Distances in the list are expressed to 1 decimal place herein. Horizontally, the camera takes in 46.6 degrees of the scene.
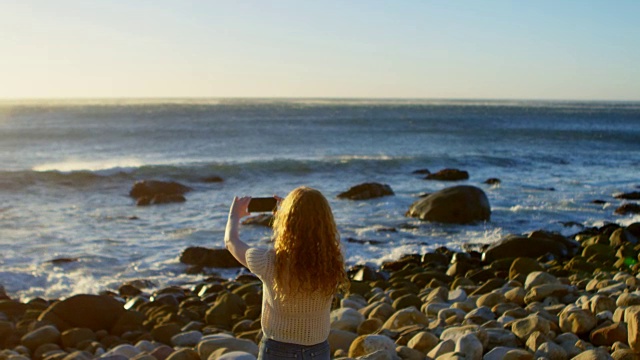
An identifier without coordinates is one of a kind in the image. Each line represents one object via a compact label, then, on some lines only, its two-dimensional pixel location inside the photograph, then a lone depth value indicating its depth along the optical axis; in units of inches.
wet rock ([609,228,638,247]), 517.0
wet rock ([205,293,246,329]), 335.3
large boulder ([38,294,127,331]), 323.9
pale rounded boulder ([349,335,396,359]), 239.9
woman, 142.6
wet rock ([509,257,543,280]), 405.7
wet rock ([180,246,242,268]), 477.1
